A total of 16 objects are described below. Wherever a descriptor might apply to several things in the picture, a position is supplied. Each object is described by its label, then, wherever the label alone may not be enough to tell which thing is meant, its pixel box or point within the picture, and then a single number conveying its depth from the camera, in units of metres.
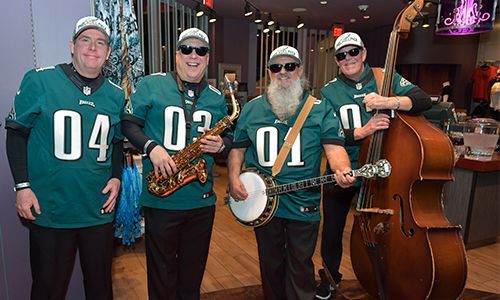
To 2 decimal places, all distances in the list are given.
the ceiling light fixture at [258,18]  8.20
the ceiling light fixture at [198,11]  7.28
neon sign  5.02
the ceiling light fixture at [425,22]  9.25
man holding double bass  2.22
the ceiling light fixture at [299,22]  9.76
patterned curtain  2.88
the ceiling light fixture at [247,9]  7.52
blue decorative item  3.30
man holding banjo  2.11
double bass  2.01
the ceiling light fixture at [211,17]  8.62
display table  3.80
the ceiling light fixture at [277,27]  9.63
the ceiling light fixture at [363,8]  8.38
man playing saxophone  2.03
